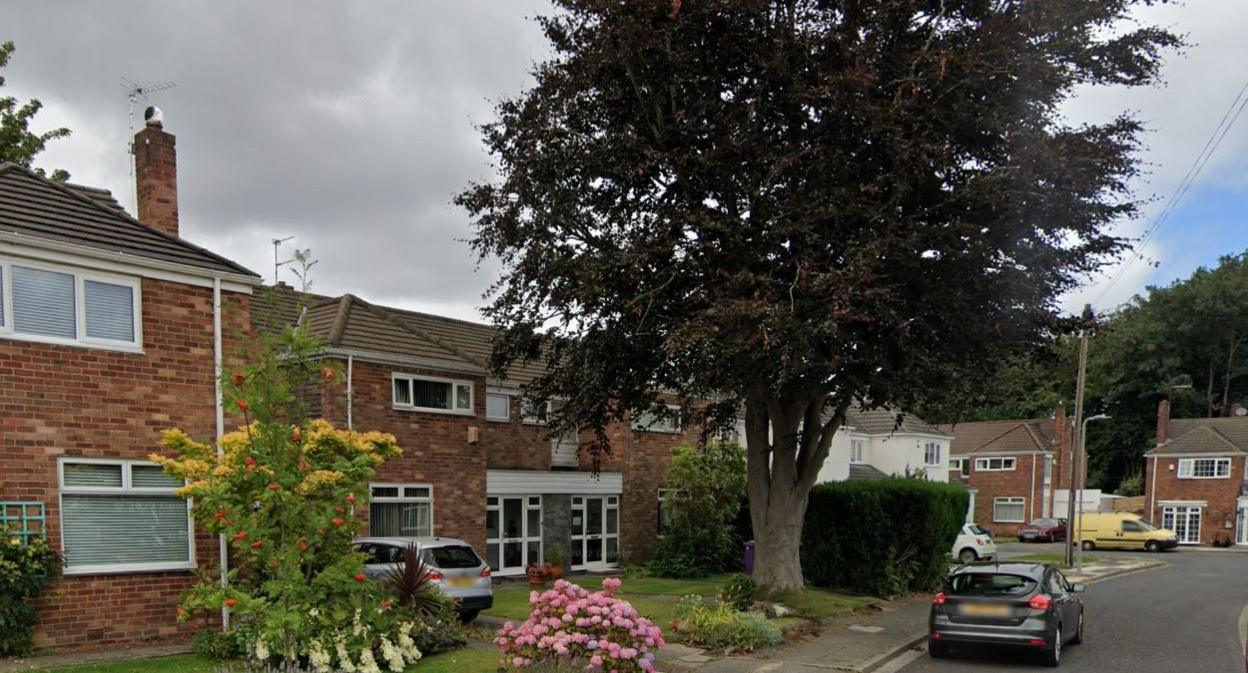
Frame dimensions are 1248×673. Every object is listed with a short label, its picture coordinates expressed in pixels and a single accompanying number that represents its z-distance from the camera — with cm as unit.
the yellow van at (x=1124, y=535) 3934
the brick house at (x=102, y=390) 986
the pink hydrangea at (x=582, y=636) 793
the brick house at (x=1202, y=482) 4438
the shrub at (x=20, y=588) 910
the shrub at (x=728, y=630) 1180
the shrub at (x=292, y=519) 758
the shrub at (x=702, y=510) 2209
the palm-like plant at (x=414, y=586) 1091
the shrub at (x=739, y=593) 1377
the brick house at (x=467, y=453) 1758
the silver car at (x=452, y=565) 1308
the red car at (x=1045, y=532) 4294
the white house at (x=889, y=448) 3725
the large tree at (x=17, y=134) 2109
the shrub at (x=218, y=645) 988
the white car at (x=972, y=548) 2792
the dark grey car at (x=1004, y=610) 1074
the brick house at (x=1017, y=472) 5009
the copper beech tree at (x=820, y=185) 1159
